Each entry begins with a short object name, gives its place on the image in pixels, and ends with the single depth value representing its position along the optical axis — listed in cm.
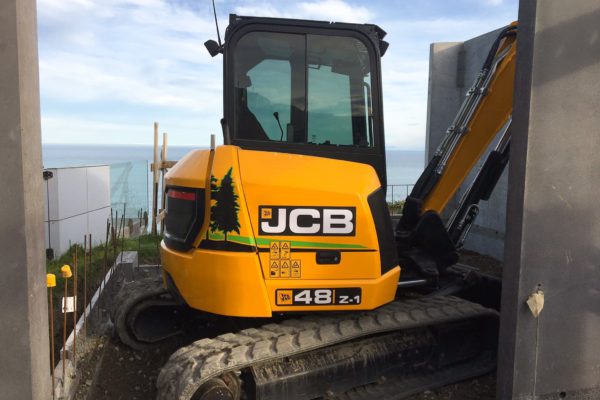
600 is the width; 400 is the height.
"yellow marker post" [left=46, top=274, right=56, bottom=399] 311
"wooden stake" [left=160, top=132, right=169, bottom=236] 1034
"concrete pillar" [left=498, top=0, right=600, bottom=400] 292
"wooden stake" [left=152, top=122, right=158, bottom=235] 1012
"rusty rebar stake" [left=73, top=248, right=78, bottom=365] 359
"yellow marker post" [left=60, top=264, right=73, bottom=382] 331
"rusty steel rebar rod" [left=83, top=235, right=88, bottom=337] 413
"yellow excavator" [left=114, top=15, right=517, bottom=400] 323
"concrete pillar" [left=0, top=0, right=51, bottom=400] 244
